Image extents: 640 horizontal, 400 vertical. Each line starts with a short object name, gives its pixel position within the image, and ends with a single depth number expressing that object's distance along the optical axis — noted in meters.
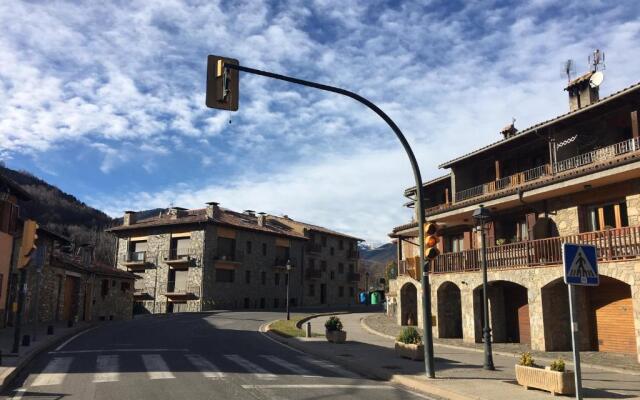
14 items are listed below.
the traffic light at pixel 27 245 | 15.08
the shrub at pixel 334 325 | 21.11
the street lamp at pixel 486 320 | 13.91
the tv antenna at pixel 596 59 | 24.64
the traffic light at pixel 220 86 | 8.96
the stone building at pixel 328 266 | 63.81
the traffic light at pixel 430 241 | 11.83
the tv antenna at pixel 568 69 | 25.69
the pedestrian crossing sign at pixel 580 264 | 7.77
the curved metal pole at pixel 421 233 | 11.58
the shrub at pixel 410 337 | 16.36
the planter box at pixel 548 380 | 10.24
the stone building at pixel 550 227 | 17.70
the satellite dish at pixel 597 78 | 23.95
